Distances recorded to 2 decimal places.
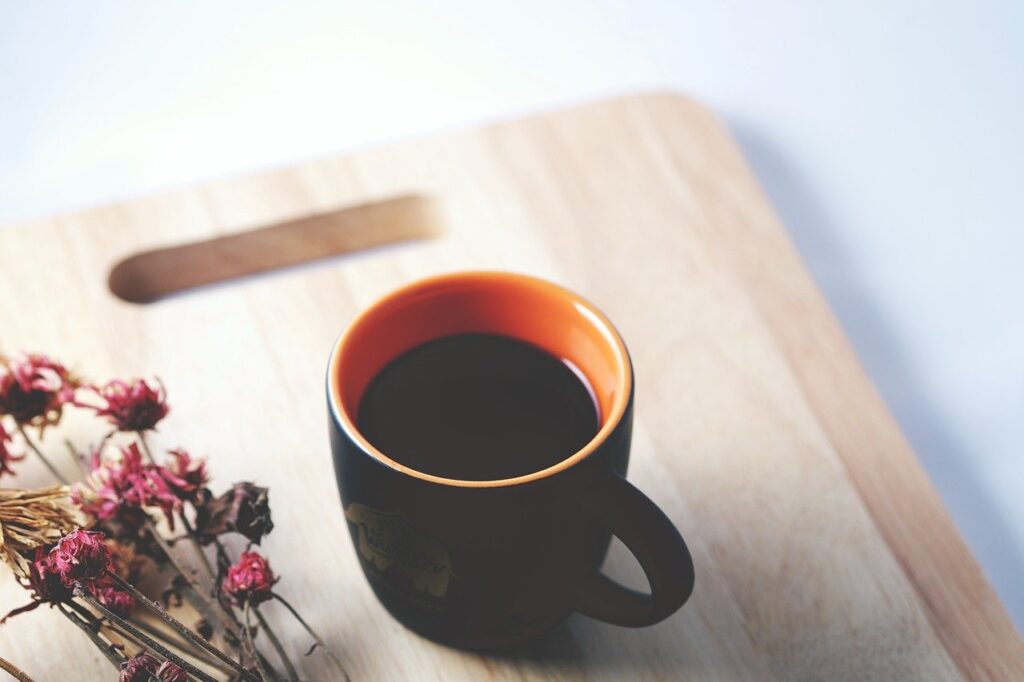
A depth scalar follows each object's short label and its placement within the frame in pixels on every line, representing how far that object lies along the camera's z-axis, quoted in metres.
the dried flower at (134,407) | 0.53
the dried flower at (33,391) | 0.56
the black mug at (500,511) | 0.44
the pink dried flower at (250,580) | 0.49
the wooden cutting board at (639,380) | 0.54
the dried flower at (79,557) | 0.43
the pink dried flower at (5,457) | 0.54
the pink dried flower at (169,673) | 0.44
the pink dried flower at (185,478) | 0.50
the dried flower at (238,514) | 0.49
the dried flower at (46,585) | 0.44
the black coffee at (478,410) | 0.49
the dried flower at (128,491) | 0.50
